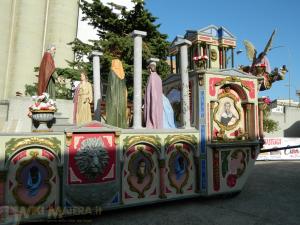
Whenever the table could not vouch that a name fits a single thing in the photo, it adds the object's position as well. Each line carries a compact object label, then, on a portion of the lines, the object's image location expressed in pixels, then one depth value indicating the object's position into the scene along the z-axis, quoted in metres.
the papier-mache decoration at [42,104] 7.83
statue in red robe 8.95
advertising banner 24.23
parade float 7.12
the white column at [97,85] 10.78
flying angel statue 11.32
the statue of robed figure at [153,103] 9.27
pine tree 18.25
